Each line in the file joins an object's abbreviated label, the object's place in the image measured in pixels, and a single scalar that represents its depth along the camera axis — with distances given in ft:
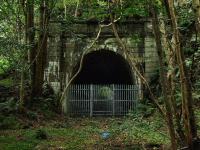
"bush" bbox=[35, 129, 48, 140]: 41.86
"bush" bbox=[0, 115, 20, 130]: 49.29
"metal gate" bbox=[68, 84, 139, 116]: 70.20
